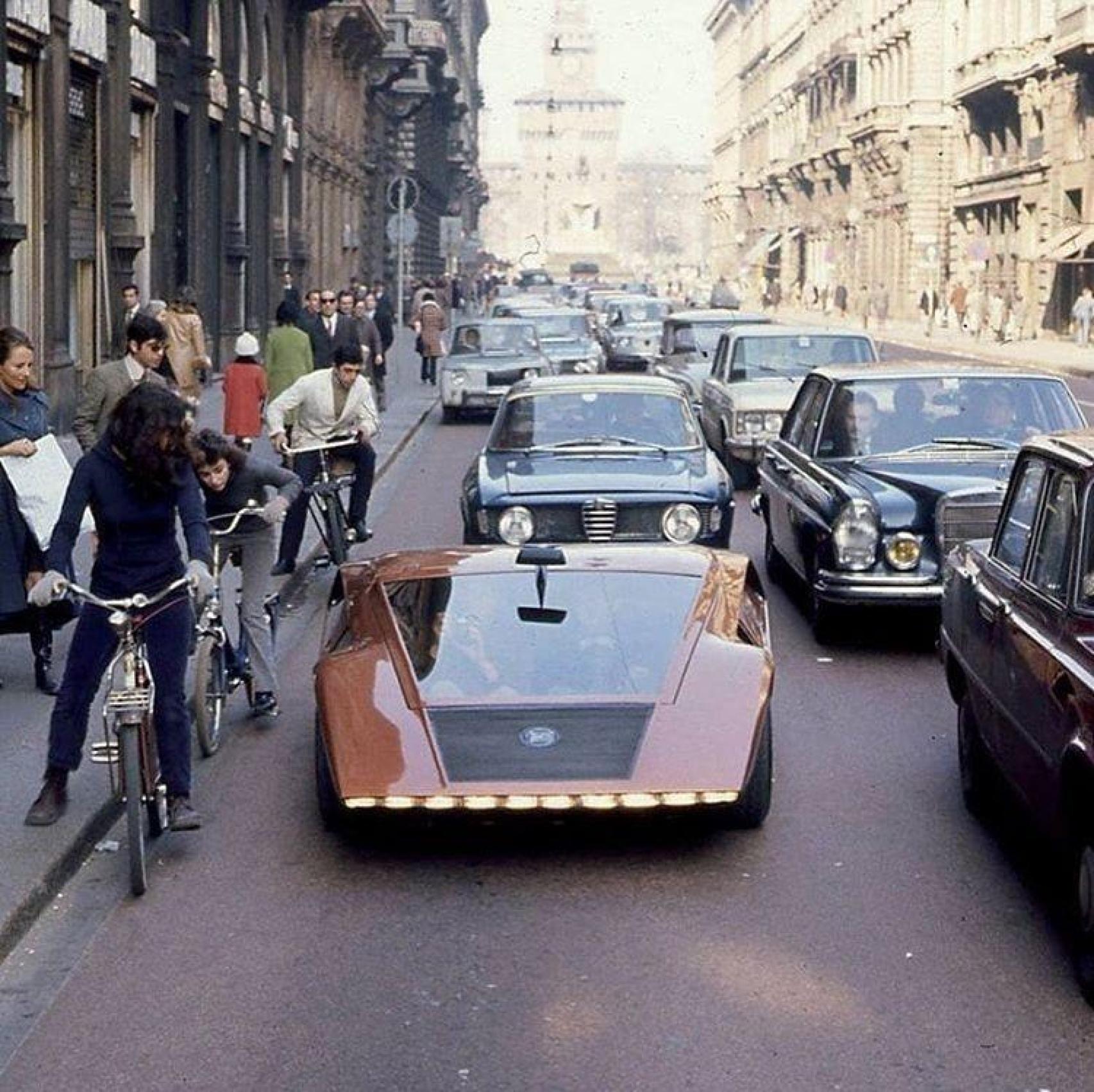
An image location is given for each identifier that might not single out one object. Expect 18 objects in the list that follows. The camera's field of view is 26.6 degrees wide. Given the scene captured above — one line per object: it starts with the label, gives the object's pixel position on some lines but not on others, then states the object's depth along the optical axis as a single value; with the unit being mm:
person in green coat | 21375
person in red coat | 20562
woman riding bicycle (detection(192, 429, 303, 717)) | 9617
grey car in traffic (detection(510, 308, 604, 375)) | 36031
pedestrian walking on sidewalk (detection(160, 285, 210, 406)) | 19172
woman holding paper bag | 10438
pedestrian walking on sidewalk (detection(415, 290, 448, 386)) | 38375
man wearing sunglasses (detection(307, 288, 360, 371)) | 25750
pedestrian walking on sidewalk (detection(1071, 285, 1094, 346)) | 57406
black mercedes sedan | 11992
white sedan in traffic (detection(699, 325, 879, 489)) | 21844
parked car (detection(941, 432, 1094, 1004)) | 6598
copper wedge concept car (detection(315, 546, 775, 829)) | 7629
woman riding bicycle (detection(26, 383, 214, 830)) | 7691
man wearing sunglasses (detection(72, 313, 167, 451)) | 11938
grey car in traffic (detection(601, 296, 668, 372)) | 40938
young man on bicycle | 14859
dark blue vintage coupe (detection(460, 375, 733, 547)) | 13719
